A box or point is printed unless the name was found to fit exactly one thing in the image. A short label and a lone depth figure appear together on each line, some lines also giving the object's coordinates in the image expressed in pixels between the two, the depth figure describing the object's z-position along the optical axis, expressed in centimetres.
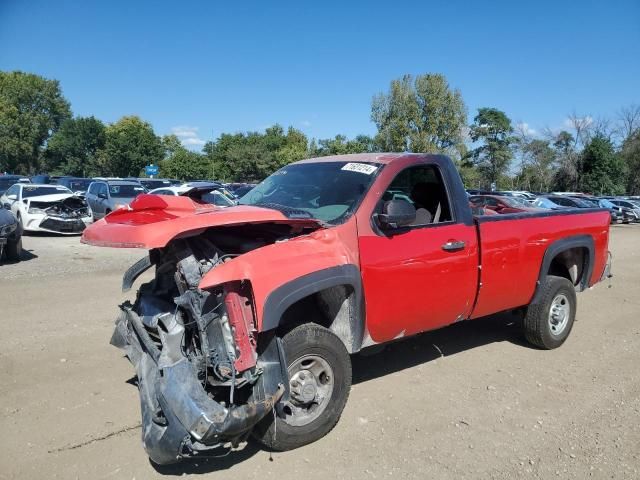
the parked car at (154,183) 2915
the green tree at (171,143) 9336
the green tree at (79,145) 7594
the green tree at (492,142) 5484
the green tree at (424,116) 4528
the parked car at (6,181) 2641
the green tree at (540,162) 5519
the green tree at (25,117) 7506
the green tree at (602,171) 4981
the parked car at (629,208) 3176
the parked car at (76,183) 3109
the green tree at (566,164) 5212
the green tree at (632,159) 5359
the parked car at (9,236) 986
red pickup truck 302
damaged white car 1530
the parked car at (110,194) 1838
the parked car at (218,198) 1575
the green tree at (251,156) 6700
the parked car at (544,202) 2469
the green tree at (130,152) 7244
